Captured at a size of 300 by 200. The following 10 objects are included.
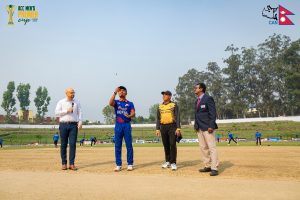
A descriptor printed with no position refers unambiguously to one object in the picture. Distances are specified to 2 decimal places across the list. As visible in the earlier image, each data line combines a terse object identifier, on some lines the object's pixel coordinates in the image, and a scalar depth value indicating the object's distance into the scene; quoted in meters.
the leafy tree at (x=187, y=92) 104.62
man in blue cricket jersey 7.68
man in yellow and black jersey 7.76
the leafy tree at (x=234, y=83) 93.78
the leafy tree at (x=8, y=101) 104.44
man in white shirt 7.86
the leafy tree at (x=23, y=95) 112.19
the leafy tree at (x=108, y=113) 138.88
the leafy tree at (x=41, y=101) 115.75
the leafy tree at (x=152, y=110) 175.81
